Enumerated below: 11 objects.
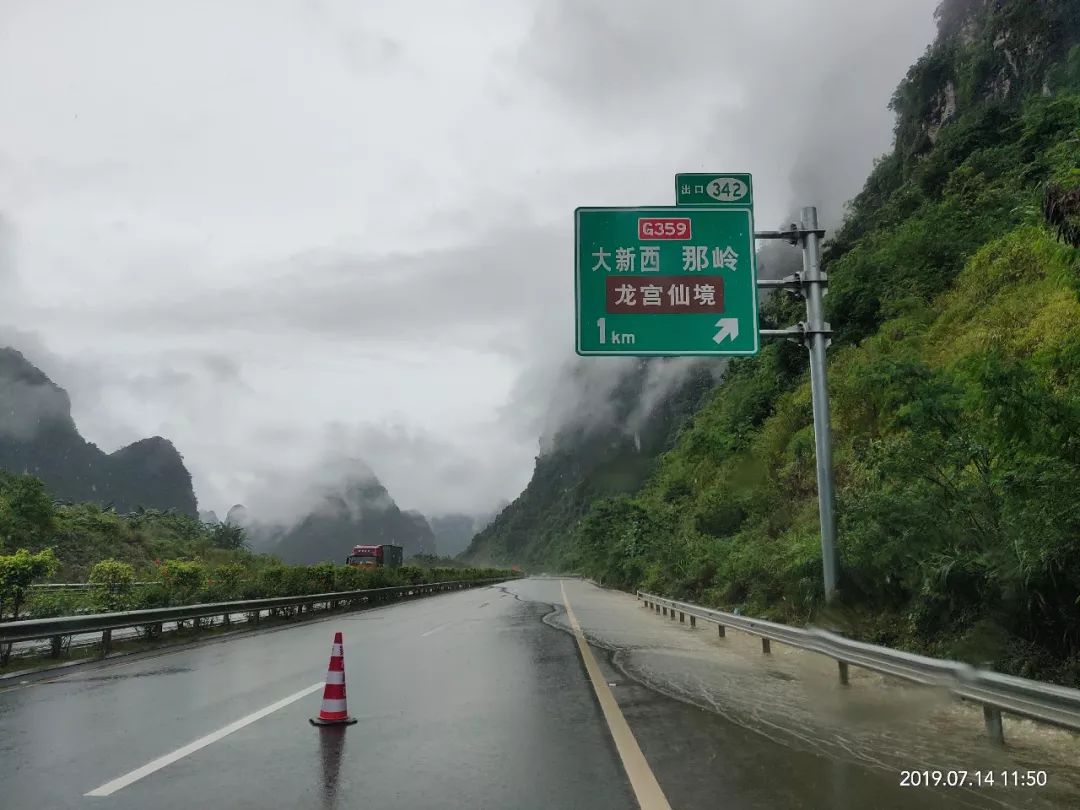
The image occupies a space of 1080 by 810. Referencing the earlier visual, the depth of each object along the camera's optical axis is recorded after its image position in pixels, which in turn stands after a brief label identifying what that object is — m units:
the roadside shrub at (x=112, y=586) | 17.12
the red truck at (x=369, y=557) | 48.91
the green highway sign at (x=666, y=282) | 12.67
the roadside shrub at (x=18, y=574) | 16.75
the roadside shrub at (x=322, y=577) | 30.64
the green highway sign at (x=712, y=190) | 13.24
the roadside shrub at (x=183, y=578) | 20.45
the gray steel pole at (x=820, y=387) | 11.72
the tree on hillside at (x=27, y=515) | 44.97
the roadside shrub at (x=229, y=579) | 23.21
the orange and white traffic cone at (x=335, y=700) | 7.32
